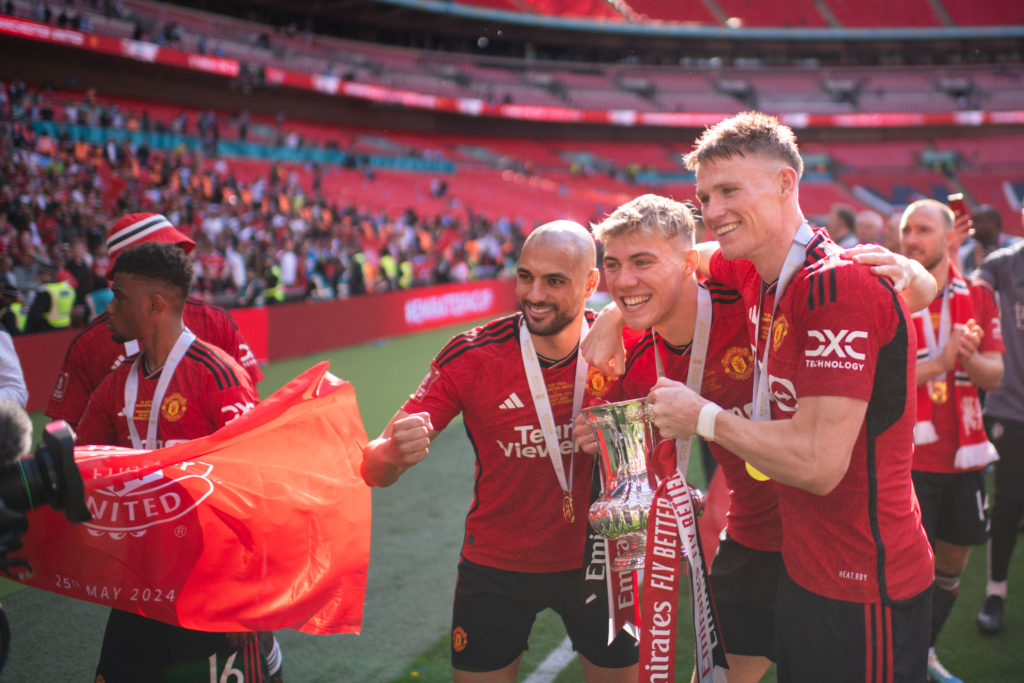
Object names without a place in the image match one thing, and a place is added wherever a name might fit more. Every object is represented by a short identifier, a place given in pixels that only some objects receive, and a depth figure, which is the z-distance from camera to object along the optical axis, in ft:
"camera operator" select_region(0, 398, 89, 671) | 5.96
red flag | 8.31
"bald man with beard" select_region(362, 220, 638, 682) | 8.96
